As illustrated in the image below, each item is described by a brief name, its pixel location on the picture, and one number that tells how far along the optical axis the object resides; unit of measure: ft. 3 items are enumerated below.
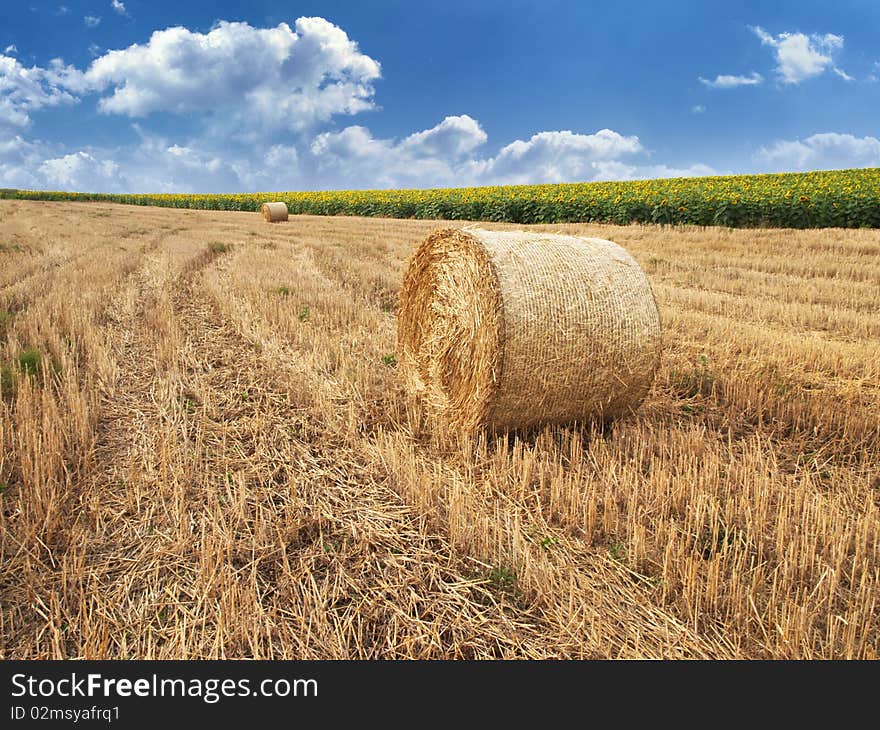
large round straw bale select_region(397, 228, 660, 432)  15.34
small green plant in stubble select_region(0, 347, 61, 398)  18.61
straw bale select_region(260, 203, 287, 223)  103.96
